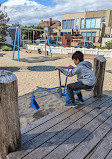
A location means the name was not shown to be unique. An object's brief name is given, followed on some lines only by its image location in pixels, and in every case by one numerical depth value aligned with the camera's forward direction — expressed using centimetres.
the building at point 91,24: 3028
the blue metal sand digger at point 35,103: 300
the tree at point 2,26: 945
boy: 267
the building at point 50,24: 4729
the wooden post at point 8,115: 150
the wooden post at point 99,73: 321
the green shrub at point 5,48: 2014
